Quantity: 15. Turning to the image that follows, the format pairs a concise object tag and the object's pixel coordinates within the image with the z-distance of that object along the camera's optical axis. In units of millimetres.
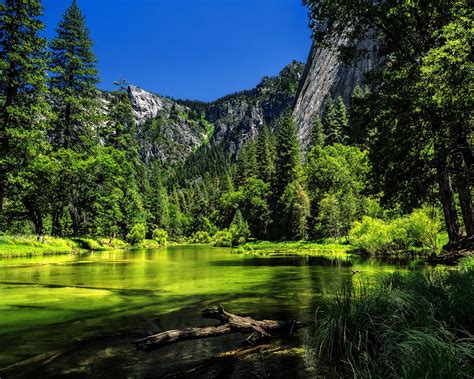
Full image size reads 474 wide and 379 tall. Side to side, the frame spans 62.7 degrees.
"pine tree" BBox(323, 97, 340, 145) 73062
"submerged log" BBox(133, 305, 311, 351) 7184
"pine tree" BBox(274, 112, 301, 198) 69312
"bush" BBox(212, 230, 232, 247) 77262
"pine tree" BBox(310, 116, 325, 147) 75112
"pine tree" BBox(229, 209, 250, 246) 70594
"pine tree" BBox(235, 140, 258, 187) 90419
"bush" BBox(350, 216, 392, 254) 34219
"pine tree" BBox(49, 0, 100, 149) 40875
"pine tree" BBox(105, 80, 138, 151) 55562
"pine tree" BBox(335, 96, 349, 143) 71888
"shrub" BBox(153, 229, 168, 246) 84675
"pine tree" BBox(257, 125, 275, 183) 78969
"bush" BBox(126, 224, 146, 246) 65688
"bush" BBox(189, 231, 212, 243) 106875
